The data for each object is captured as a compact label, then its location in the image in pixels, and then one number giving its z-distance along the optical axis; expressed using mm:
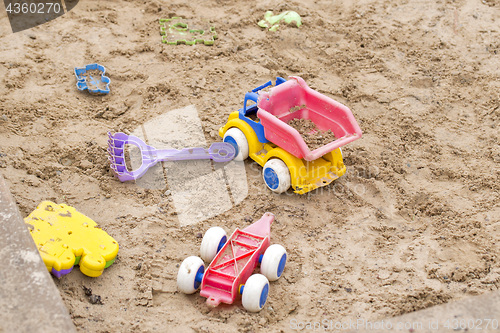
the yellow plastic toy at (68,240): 2463
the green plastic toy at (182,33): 4281
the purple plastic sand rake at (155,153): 3207
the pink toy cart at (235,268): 2391
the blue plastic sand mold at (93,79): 3746
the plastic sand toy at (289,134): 3039
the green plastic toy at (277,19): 4508
